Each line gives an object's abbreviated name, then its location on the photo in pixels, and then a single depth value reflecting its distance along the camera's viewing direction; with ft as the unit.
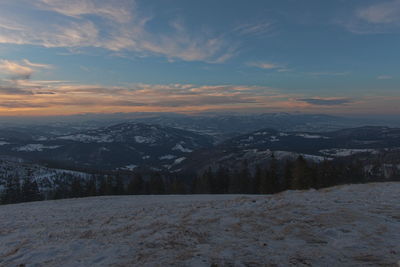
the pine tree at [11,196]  212.23
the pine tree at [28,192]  210.38
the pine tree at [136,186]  215.31
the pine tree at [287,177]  173.39
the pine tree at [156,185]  210.18
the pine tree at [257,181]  191.93
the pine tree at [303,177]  148.87
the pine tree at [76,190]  221.25
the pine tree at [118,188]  212.64
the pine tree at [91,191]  203.97
